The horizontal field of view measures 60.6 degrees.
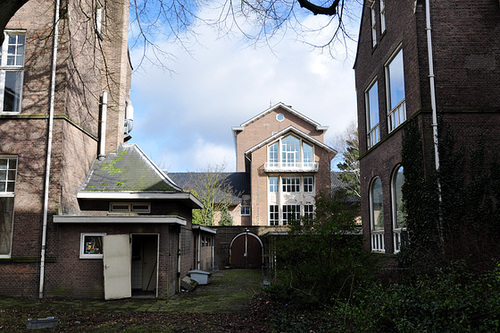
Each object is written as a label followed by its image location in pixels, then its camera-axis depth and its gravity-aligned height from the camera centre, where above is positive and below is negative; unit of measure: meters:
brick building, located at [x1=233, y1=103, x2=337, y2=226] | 35.44 +4.41
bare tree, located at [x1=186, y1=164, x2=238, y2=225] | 35.50 +2.99
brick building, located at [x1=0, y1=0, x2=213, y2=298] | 13.16 +1.10
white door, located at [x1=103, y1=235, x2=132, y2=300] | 12.93 -1.15
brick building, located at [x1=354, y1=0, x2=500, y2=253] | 12.00 +4.42
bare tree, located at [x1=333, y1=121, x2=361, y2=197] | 40.47 +6.28
